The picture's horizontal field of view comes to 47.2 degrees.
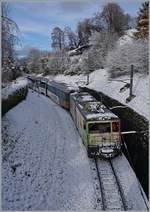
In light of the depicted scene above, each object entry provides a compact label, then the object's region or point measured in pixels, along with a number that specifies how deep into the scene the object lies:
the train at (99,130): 6.97
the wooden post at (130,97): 12.21
